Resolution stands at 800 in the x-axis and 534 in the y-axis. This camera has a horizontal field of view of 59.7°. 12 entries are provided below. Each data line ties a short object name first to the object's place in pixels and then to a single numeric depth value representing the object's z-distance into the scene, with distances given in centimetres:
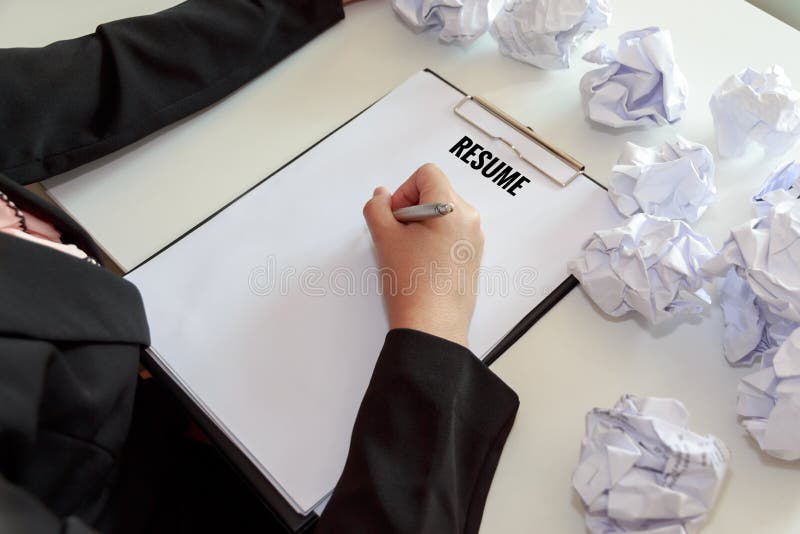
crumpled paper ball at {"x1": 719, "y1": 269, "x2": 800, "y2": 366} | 56
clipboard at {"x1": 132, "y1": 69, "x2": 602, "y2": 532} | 53
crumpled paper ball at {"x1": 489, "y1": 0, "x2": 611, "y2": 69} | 71
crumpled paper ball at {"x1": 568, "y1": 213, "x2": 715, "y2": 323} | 57
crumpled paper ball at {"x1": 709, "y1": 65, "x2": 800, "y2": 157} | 64
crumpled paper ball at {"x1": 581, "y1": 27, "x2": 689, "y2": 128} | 67
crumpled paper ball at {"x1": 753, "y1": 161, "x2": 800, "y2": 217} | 61
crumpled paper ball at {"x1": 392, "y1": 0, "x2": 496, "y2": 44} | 74
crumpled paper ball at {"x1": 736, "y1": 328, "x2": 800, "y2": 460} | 51
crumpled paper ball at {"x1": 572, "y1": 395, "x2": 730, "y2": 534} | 48
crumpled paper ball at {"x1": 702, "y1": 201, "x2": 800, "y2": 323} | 53
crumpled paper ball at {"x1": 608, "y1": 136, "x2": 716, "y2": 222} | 62
